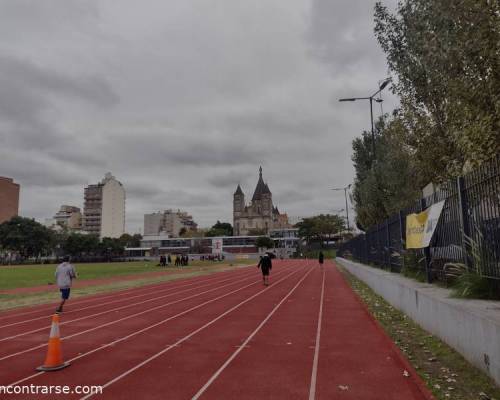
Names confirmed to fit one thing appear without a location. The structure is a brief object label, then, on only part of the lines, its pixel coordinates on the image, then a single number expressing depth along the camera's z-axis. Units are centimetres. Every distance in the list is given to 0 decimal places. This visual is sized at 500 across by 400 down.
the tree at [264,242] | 11050
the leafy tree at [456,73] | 727
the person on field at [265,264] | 1956
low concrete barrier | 480
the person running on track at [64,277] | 1243
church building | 15775
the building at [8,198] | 10956
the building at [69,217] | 16600
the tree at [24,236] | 8188
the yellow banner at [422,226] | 869
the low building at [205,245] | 11669
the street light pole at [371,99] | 2409
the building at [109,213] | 14300
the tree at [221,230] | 14988
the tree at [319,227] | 10000
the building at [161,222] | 19412
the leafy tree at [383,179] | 2108
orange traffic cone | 596
